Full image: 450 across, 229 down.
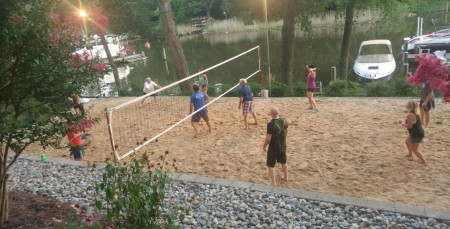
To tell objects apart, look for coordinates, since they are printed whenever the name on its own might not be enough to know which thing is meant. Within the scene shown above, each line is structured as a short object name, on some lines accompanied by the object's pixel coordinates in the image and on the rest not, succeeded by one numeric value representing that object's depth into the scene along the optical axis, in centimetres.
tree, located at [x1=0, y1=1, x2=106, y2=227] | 344
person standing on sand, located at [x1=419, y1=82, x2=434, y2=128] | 821
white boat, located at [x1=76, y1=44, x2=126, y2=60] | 3432
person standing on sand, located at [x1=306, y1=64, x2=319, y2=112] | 1038
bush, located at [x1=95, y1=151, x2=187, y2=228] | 362
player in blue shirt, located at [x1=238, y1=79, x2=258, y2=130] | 933
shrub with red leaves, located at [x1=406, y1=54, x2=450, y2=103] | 730
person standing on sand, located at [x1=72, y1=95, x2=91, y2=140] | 417
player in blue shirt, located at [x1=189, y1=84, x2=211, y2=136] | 905
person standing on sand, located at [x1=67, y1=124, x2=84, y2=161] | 421
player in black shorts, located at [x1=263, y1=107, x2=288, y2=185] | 604
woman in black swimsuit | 658
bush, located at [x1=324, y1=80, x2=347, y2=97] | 1288
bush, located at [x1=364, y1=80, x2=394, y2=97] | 1161
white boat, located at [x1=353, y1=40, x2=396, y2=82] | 1616
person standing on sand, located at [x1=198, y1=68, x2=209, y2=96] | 1142
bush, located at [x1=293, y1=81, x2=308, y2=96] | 1352
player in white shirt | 1245
